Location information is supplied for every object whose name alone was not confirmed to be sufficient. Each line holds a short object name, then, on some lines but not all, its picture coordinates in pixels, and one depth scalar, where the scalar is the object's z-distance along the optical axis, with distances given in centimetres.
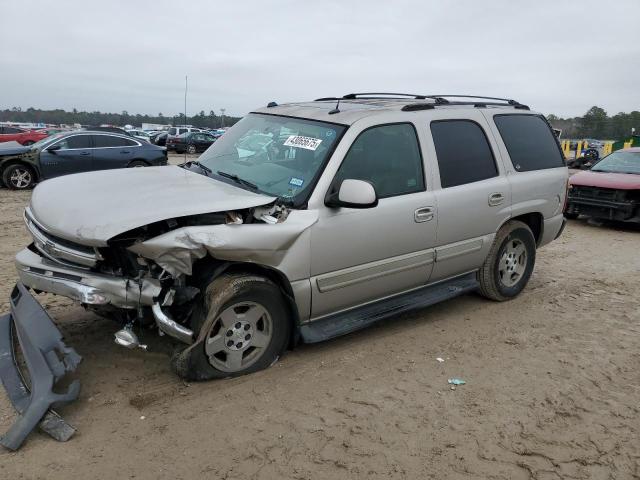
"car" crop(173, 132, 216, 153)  2842
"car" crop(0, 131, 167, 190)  1289
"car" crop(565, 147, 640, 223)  977
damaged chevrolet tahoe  342
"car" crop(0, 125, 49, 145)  2091
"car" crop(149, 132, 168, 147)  3125
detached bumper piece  302
